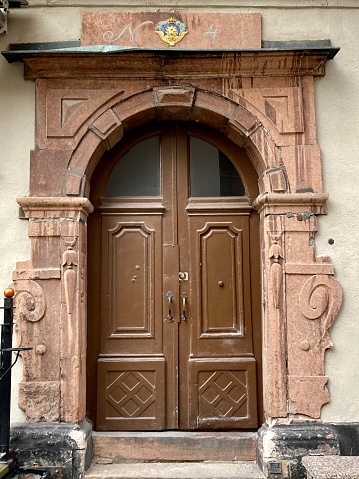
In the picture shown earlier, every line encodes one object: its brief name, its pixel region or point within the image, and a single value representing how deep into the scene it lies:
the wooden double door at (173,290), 4.62
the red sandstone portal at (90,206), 4.32
